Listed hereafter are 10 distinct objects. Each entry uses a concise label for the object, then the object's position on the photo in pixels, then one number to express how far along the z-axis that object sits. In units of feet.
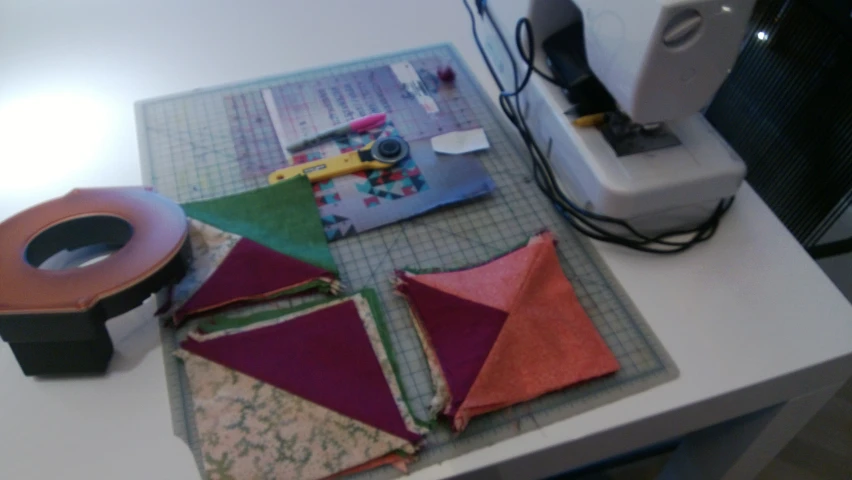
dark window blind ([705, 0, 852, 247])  3.17
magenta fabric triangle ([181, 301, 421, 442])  1.96
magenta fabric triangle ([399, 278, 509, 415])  2.01
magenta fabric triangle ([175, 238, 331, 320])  2.22
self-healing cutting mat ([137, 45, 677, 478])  2.02
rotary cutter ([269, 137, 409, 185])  2.73
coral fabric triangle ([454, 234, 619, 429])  1.99
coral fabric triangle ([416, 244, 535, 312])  2.22
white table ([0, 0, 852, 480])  1.95
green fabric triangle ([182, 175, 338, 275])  2.44
